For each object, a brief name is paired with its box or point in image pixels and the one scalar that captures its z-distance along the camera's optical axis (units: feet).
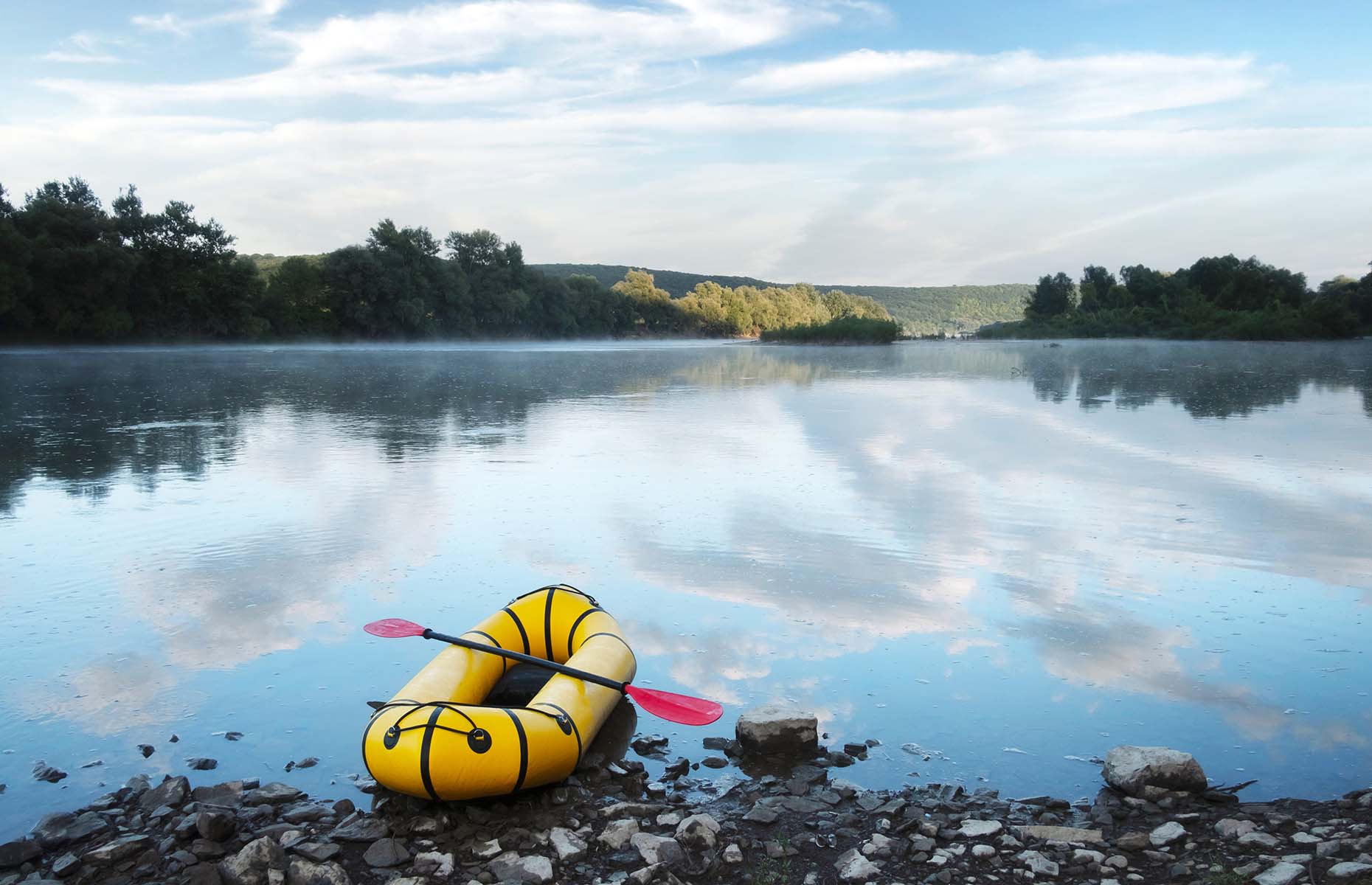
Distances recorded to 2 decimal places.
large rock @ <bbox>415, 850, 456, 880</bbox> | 12.84
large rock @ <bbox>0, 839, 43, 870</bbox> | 12.73
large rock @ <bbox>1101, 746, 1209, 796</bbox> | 14.39
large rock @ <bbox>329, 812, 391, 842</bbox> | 13.53
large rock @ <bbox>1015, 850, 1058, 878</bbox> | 12.30
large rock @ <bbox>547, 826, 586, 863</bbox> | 13.15
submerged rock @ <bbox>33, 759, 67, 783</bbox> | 15.05
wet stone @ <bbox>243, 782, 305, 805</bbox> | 14.35
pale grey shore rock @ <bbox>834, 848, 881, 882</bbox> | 12.44
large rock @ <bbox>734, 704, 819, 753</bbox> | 16.01
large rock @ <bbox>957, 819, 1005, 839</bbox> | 13.23
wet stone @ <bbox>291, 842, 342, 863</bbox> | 13.03
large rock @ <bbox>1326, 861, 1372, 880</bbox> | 11.55
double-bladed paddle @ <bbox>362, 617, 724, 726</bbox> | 16.92
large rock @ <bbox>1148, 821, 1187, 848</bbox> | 12.95
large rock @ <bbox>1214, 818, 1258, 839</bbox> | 13.04
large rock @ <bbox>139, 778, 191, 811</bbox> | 14.07
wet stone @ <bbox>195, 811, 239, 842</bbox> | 13.23
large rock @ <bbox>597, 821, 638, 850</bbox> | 13.44
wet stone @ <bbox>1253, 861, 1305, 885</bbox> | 11.59
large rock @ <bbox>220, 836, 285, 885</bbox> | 12.45
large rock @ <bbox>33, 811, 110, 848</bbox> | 13.21
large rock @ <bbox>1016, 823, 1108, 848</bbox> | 13.05
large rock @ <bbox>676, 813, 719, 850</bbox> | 13.28
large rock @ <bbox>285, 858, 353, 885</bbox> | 12.44
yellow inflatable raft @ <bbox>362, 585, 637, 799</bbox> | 14.29
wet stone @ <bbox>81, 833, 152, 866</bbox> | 12.82
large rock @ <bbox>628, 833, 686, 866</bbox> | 12.98
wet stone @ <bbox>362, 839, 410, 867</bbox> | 13.03
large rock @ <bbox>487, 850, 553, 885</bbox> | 12.61
